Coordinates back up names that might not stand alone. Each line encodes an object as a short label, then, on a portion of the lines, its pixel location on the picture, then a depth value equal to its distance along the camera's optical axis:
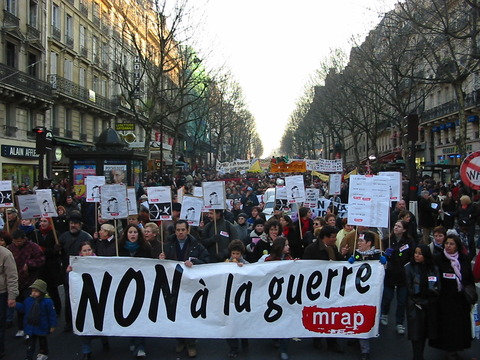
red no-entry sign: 7.64
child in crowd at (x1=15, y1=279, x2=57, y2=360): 5.54
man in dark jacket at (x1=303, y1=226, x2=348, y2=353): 6.33
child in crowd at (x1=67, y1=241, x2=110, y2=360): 5.64
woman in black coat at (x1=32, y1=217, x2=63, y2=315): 6.97
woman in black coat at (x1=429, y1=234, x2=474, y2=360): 5.41
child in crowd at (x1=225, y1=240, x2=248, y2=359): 6.00
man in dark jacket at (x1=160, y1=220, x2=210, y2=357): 6.38
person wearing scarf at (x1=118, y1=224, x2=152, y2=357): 6.35
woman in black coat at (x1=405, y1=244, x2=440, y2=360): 5.39
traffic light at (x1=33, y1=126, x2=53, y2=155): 14.85
